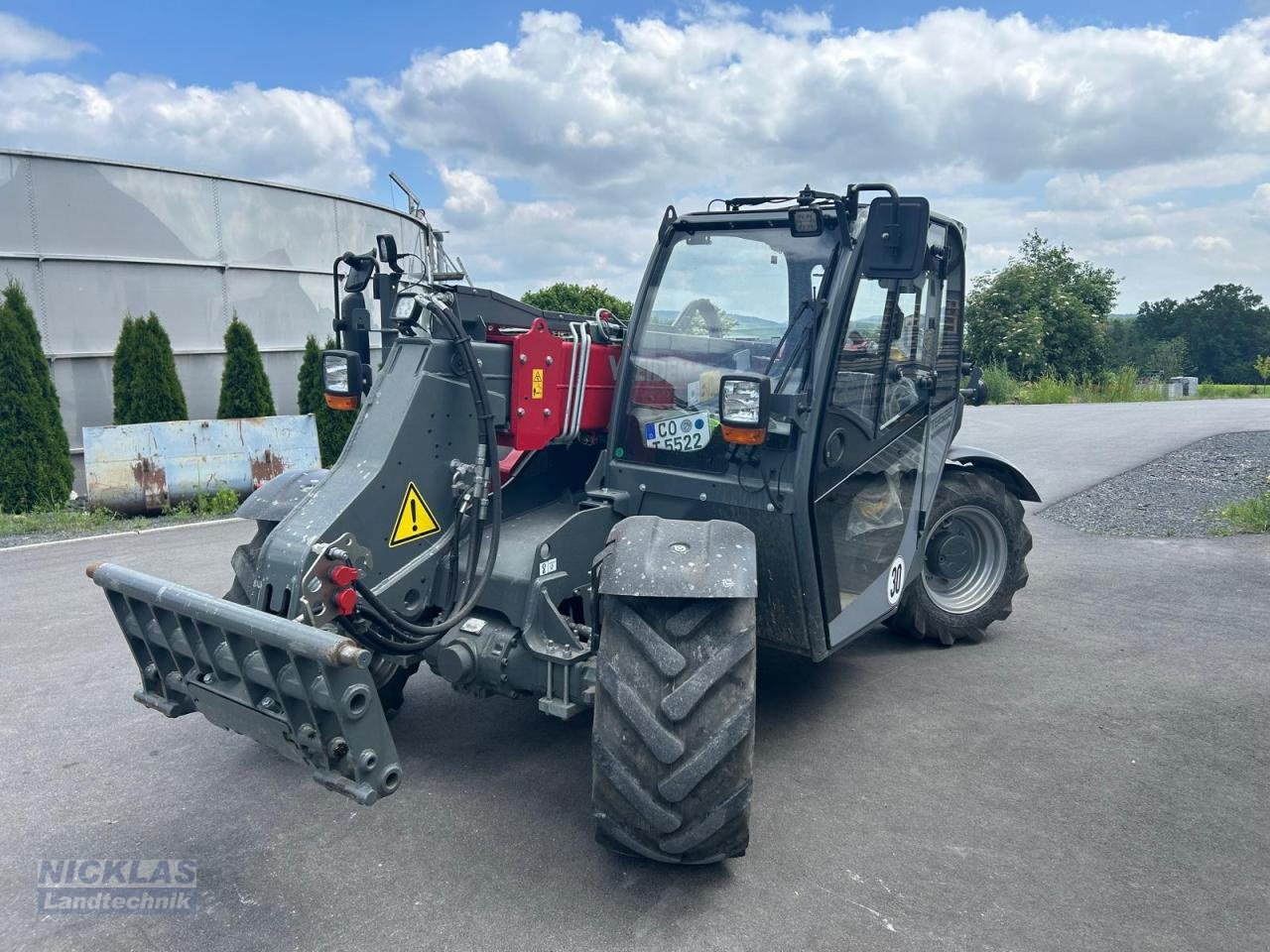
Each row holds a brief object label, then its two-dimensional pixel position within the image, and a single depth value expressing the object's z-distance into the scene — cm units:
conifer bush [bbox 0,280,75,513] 1121
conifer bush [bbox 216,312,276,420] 1331
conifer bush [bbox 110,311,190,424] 1242
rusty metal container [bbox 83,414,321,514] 1059
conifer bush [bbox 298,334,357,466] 1383
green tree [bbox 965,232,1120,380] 3422
